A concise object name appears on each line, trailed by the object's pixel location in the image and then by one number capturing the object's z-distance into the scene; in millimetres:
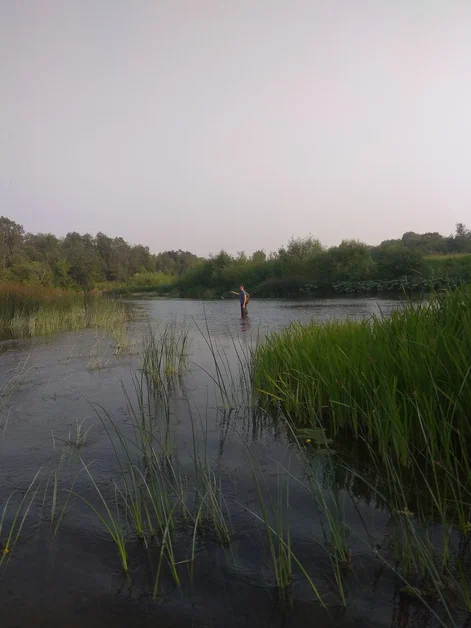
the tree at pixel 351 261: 51531
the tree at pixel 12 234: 96462
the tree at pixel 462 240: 57778
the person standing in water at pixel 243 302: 24156
